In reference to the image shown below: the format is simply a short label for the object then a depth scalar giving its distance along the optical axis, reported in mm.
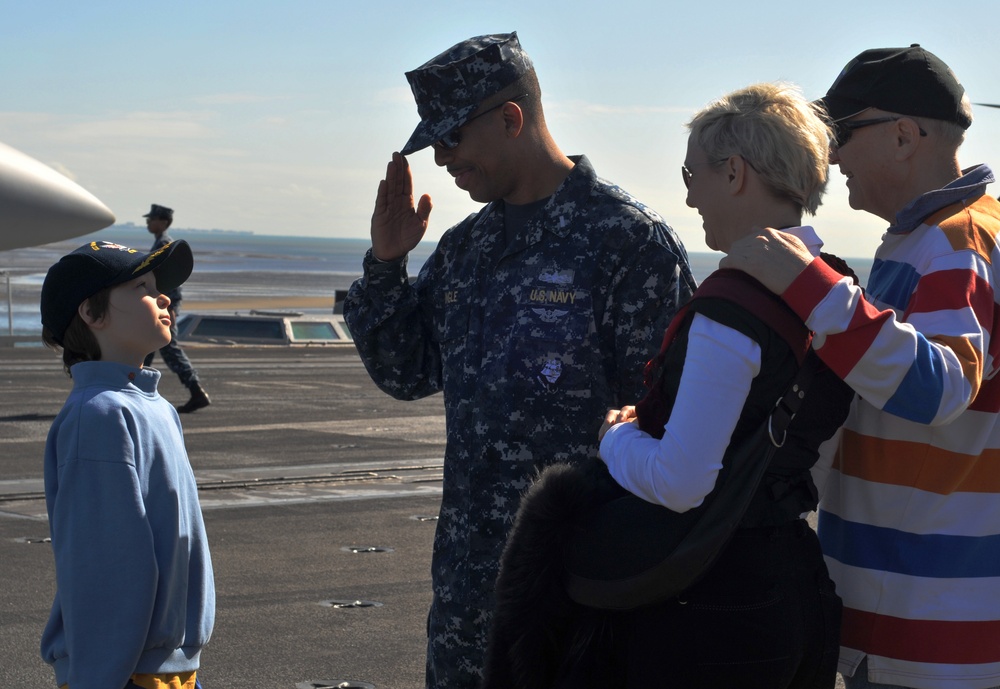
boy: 2688
